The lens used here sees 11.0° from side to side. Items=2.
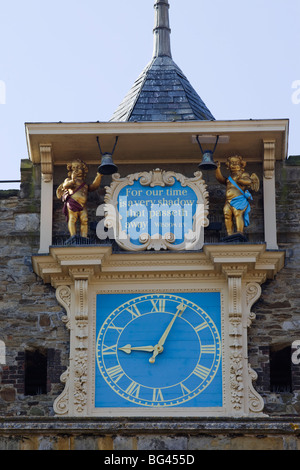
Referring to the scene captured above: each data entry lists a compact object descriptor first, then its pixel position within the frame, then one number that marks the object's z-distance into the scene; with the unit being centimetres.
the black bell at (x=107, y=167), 2081
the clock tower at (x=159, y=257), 1997
